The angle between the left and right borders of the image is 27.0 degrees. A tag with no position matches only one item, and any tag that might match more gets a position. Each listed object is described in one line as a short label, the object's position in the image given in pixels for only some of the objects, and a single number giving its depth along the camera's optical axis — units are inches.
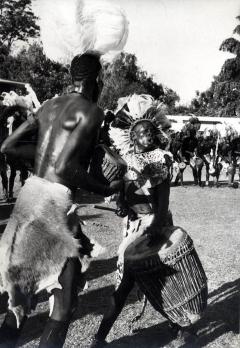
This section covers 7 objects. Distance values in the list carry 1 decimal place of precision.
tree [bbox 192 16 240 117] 1023.6
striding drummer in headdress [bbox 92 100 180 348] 134.6
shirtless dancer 106.5
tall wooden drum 135.1
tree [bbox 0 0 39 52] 604.1
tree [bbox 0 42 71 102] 807.7
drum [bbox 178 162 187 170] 566.6
